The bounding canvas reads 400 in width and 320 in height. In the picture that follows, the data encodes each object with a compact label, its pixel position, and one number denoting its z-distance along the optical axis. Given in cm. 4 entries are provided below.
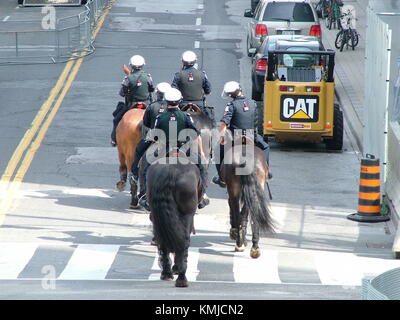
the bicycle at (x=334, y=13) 4116
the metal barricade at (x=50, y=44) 3562
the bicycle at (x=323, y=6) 4211
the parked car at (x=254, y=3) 4562
